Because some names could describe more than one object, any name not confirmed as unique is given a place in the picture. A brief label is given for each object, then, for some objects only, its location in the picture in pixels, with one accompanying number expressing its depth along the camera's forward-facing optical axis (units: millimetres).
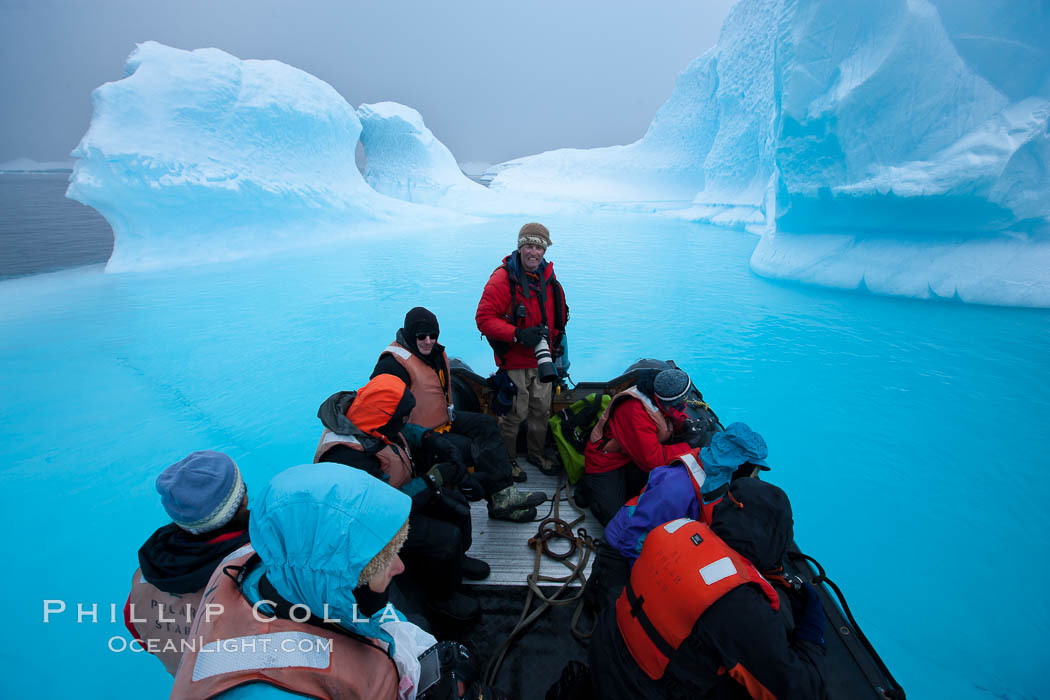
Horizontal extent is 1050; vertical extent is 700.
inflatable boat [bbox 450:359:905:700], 1391
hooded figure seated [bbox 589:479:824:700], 1043
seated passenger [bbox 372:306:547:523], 2154
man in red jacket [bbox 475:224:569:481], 2455
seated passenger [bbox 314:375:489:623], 1649
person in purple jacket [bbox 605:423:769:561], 1518
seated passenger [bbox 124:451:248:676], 1118
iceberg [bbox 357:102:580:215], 18688
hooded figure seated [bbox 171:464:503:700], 774
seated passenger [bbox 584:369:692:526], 1986
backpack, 2451
